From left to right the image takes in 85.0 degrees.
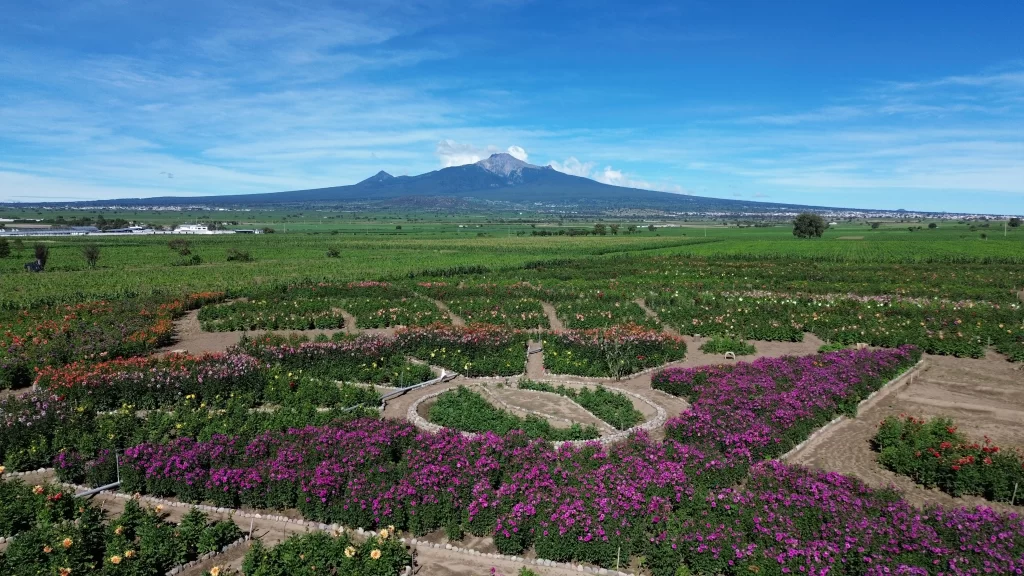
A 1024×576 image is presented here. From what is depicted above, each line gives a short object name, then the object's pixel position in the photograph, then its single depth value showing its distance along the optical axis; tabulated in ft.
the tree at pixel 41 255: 162.91
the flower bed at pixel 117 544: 24.68
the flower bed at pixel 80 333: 59.52
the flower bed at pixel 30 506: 29.09
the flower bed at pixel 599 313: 83.09
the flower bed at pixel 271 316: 82.23
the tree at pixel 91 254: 169.17
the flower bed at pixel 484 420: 41.19
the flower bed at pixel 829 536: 23.73
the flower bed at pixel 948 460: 32.27
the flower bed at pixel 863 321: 68.23
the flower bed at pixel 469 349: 58.75
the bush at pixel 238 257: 200.85
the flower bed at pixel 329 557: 24.47
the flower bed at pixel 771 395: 37.70
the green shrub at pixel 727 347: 68.39
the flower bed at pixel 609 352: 58.54
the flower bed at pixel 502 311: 84.17
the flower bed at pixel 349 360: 55.47
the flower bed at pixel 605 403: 44.29
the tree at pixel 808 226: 362.12
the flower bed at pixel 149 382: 47.47
